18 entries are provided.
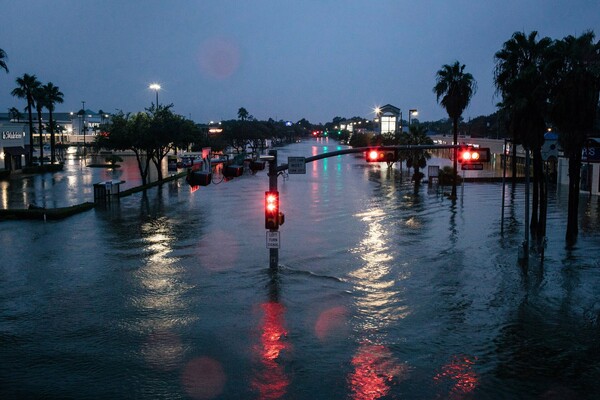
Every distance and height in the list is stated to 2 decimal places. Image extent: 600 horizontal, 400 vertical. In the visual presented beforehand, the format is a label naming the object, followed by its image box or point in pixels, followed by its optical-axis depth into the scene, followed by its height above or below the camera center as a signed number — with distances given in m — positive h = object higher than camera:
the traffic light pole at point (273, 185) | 22.31 -1.44
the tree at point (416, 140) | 63.37 +1.07
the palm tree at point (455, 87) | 50.59 +5.59
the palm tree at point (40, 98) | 83.31 +7.85
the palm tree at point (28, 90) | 80.81 +8.74
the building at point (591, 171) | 43.56 -1.91
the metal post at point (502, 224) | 30.39 -4.28
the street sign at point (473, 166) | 49.43 -1.61
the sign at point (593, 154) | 43.50 -0.43
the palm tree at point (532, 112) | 26.08 +1.74
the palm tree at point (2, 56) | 53.42 +8.98
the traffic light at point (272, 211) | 22.08 -2.44
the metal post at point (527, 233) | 24.95 -3.83
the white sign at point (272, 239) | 22.28 -3.58
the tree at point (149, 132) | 55.19 +1.72
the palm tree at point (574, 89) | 25.11 +2.69
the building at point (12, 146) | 70.44 +0.50
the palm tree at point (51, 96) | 88.88 +8.72
